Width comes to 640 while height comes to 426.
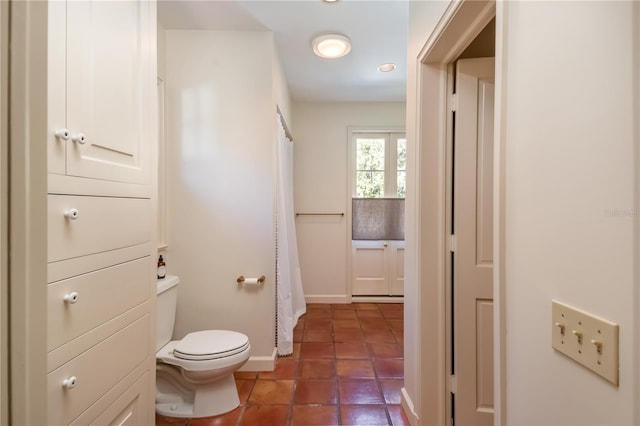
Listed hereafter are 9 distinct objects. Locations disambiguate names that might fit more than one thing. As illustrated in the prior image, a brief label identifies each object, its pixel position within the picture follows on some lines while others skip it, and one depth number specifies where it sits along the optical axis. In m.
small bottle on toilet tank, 2.04
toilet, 1.72
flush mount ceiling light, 2.33
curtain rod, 2.64
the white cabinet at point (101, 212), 0.71
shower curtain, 2.48
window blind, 3.87
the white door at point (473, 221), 1.50
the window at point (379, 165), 3.91
